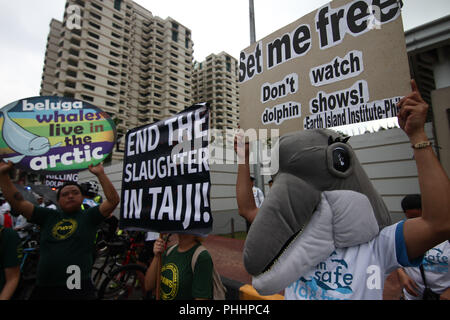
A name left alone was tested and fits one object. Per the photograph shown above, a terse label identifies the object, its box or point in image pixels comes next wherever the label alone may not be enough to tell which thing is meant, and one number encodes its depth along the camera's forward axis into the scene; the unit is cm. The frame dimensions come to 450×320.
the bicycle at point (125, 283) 324
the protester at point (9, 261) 181
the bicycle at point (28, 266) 328
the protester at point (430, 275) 174
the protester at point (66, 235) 201
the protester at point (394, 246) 81
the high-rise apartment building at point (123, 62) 3284
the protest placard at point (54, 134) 211
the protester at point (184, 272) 152
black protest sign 156
